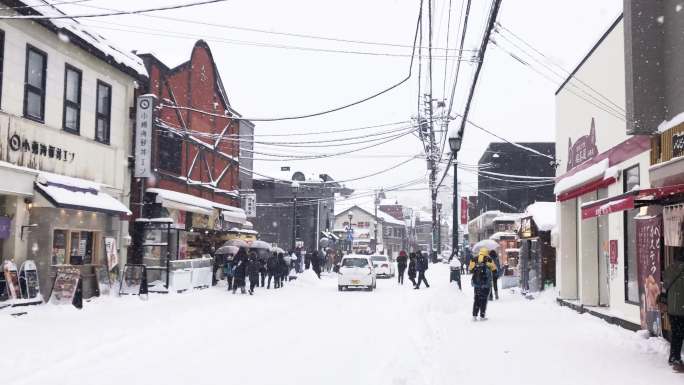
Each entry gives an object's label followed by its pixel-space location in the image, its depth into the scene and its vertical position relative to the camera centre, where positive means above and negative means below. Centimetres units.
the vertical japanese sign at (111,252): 1977 -45
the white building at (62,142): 1572 +268
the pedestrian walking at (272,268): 2706 -120
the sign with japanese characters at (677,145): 1057 +169
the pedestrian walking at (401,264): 3228 -114
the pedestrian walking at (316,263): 3631 -130
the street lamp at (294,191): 3838 +302
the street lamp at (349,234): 6343 +68
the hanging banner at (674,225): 1015 +34
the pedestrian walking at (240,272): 2350 -122
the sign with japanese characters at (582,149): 1678 +266
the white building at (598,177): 1412 +160
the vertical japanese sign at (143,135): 2158 +350
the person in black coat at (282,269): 2781 -130
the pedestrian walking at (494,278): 2171 -121
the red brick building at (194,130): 2547 +483
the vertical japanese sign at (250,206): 3900 +209
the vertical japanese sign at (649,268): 1144 -43
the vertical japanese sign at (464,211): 6475 +322
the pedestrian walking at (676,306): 939 -90
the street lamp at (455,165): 2245 +298
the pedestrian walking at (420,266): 2778 -105
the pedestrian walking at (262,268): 2729 -121
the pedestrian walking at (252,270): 2356 -114
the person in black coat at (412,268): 2972 -122
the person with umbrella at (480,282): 1548 -97
